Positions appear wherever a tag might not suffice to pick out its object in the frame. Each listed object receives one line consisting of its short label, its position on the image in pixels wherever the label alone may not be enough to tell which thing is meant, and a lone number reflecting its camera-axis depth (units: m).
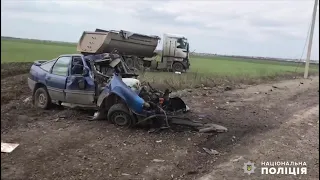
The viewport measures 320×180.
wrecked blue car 4.87
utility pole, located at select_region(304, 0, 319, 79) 14.51
